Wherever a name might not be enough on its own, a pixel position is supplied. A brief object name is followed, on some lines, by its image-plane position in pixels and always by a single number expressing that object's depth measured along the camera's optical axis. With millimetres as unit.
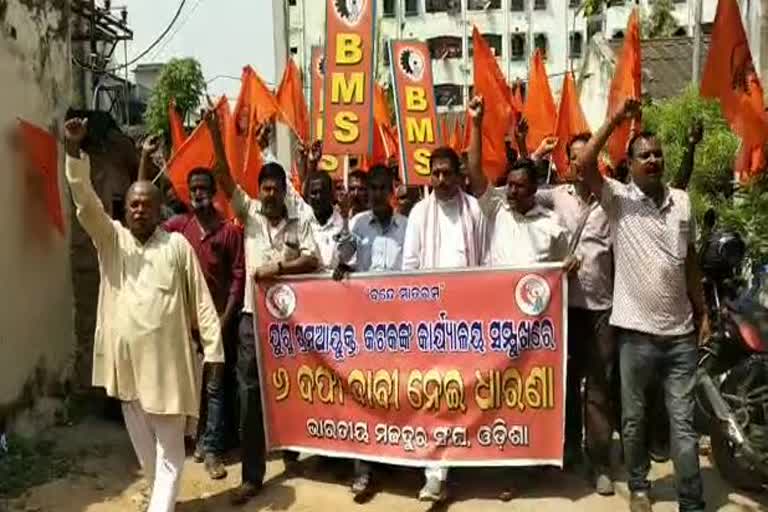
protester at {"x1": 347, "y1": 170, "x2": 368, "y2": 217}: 5785
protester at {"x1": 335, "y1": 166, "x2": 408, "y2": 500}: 5203
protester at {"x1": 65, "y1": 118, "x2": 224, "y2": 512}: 4492
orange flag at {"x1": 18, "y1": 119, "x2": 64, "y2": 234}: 6035
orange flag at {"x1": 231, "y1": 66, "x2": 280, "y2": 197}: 7867
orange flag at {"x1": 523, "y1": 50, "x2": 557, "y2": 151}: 10129
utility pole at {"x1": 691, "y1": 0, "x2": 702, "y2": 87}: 15384
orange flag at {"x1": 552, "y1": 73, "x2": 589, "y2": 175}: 9317
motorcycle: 4633
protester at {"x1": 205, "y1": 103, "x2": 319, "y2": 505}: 5188
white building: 42625
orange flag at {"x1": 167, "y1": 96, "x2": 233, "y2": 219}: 7535
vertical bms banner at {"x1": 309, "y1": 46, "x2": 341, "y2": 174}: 7817
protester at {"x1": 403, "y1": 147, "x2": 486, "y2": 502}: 4965
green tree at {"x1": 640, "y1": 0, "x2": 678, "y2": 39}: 28688
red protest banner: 4906
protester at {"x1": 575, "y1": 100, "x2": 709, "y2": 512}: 4441
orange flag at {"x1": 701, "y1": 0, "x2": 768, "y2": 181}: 6508
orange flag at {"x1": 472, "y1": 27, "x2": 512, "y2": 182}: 8453
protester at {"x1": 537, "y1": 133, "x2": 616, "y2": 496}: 4992
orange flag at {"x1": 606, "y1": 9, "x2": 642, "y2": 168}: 7371
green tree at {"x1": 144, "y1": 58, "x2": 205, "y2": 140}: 23562
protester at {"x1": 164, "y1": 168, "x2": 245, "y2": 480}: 5434
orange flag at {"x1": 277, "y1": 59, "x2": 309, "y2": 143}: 10109
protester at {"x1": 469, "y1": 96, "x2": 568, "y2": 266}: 4957
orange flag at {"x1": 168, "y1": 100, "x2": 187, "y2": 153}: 9188
